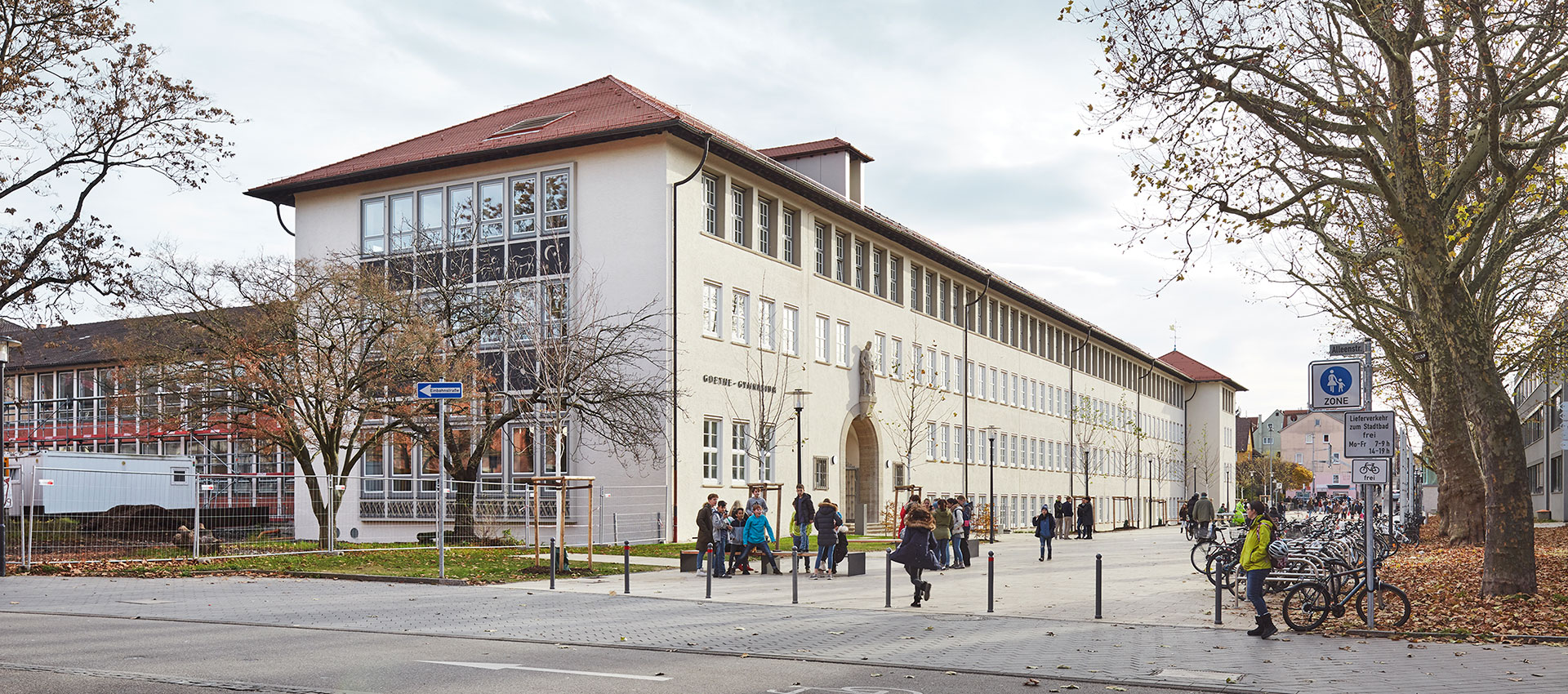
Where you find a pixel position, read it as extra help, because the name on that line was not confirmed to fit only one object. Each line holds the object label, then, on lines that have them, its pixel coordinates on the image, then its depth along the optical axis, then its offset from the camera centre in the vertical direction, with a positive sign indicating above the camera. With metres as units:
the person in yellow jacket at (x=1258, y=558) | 14.24 -1.68
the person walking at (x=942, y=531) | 26.89 -2.52
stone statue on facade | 46.26 +0.93
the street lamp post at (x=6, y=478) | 22.24 -1.18
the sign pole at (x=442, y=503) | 20.83 -1.59
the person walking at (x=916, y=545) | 18.45 -1.93
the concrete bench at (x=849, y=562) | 24.58 -2.91
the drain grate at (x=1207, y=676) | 11.27 -2.30
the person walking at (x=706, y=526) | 23.89 -2.15
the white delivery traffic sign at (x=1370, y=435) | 14.45 -0.35
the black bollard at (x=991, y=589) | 17.16 -2.37
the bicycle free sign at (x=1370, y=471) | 14.22 -0.72
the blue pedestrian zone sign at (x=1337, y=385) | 14.38 +0.20
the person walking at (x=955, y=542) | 28.19 -2.94
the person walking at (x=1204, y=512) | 39.34 -3.19
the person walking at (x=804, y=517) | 25.88 -2.20
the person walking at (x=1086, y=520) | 50.56 -4.35
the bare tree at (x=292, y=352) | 28.10 +1.16
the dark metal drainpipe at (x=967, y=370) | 55.39 +1.44
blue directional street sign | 20.92 +0.24
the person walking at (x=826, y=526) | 24.03 -2.17
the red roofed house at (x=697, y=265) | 35.31 +4.06
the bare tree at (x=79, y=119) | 23.47 +5.31
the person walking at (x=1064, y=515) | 50.94 -4.19
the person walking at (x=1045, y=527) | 32.31 -2.96
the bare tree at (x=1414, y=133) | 16.45 +3.49
